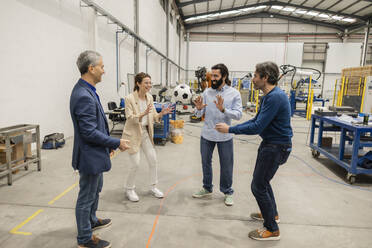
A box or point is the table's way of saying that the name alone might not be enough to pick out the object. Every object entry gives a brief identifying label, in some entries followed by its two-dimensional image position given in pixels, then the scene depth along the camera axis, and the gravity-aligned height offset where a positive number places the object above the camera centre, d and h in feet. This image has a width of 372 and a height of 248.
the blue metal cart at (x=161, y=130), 19.11 -3.49
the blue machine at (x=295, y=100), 39.00 -1.81
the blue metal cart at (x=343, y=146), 12.11 -3.14
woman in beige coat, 9.30 -1.65
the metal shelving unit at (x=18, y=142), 10.79 -2.96
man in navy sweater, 6.71 -1.20
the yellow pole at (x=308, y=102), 35.56 -1.96
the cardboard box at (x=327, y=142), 16.01 -3.35
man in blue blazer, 5.66 -1.31
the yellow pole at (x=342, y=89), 32.61 +0.09
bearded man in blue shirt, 9.13 -1.11
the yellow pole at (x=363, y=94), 26.18 -0.35
